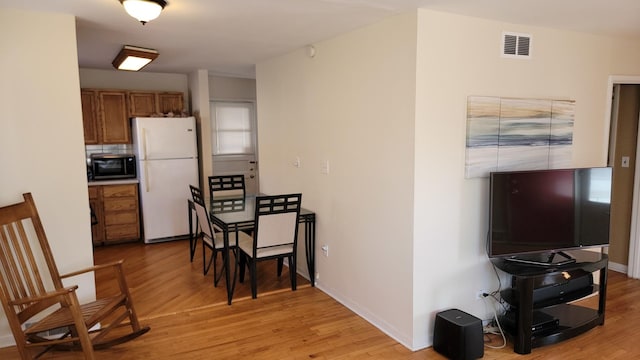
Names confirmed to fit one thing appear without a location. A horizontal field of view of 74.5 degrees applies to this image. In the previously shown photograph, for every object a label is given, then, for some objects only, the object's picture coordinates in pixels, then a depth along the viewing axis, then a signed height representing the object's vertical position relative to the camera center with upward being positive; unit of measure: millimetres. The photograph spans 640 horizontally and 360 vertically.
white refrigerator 5621 -351
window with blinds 6730 +269
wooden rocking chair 2498 -947
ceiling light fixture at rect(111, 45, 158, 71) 4114 +902
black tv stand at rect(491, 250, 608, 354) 2869 -1149
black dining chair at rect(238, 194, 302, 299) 3764 -802
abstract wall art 3023 +55
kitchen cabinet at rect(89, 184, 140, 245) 5578 -902
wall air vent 3102 +716
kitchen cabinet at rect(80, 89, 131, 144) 5594 +395
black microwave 5621 -276
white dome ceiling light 2455 +813
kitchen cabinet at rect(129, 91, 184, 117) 5832 +601
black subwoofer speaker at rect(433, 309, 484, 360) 2762 -1293
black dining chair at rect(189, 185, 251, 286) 4047 -915
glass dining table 3781 -703
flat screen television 2992 -529
